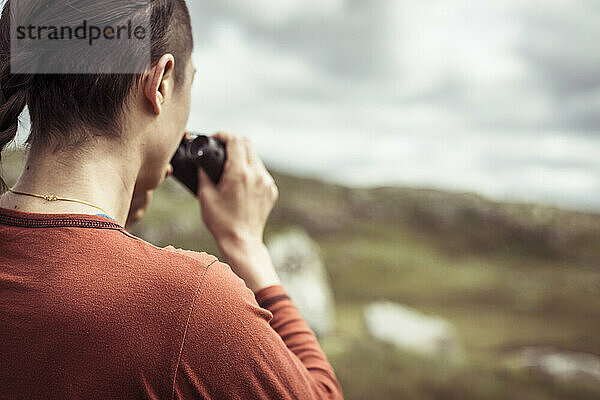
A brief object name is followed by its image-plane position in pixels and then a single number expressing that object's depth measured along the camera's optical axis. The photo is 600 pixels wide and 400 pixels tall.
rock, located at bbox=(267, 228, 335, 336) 9.77
